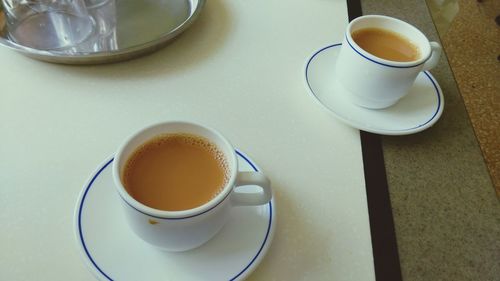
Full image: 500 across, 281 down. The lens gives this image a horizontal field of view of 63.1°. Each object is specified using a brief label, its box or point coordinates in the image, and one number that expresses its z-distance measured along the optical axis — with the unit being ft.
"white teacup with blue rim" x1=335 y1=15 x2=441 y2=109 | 1.73
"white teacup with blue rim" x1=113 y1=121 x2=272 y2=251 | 1.14
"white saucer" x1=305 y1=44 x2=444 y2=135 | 1.85
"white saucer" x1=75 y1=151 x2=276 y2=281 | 1.27
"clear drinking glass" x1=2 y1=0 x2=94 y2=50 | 2.19
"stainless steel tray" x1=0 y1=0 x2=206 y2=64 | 1.97
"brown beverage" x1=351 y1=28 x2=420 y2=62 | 1.92
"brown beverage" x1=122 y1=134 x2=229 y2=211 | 1.24
